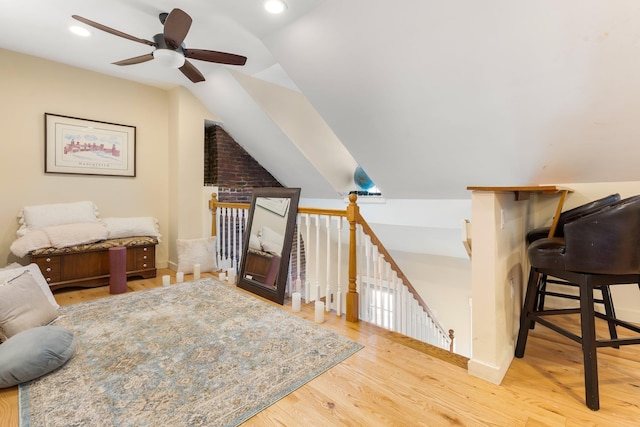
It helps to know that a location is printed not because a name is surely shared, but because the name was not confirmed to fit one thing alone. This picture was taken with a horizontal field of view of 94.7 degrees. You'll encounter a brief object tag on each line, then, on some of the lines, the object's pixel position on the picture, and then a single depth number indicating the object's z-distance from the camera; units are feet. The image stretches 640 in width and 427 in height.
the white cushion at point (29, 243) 10.02
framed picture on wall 11.73
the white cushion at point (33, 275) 7.98
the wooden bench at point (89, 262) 10.56
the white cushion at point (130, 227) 12.30
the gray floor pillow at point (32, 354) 5.36
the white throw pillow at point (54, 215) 10.98
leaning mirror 10.05
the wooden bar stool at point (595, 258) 4.90
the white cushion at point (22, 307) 6.32
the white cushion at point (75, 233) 10.62
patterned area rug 4.94
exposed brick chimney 15.57
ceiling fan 7.01
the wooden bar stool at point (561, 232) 7.04
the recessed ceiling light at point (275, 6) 7.64
